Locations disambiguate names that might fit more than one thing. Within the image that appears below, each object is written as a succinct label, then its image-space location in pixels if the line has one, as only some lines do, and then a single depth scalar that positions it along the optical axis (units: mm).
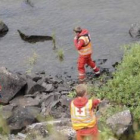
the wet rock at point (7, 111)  11390
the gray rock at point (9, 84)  13288
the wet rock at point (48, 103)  12217
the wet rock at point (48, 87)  13849
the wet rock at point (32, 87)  13633
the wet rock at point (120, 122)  9805
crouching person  8891
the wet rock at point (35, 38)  17125
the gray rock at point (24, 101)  12762
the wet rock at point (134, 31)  16406
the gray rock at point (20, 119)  11133
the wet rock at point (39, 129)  10273
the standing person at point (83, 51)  13664
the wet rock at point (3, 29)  17781
